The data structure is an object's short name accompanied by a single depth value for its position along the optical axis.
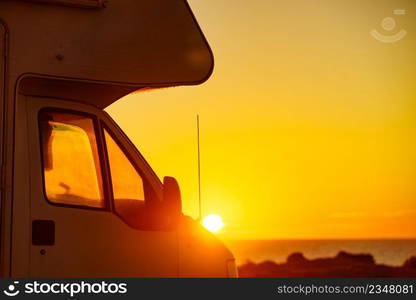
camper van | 5.97
